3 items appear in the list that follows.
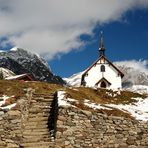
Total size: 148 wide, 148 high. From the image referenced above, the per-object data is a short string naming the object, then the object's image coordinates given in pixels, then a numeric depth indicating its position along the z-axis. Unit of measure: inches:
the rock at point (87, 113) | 791.4
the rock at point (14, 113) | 781.4
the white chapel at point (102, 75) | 2666.5
